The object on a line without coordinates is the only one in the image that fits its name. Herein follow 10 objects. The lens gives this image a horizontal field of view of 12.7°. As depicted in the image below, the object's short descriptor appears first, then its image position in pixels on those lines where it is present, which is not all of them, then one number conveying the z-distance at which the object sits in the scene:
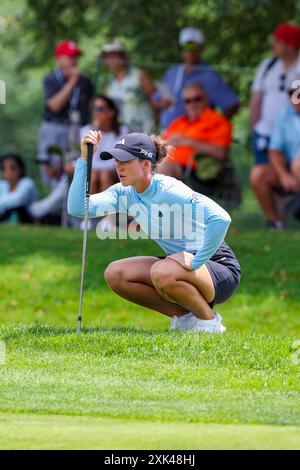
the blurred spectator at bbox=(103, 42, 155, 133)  17.86
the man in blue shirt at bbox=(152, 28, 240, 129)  17.39
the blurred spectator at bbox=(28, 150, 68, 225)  18.08
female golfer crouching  9.20
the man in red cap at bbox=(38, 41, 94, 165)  18.28
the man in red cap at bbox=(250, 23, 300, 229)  16.28
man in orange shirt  16.58
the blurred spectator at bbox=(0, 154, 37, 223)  17.98
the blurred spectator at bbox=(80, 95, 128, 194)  16.39
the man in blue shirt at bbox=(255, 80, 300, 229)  15.70
